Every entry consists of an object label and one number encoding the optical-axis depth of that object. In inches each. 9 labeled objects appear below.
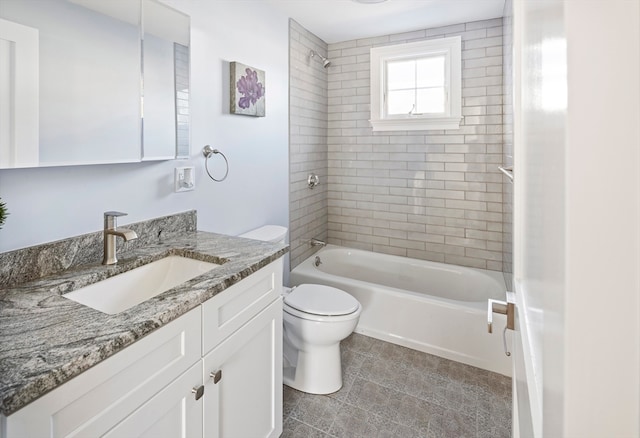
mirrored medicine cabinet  45.9
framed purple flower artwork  85.2
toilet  78.4
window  118.6
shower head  124.3
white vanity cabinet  30.3
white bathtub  92.4
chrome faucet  54.0
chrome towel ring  79.5
